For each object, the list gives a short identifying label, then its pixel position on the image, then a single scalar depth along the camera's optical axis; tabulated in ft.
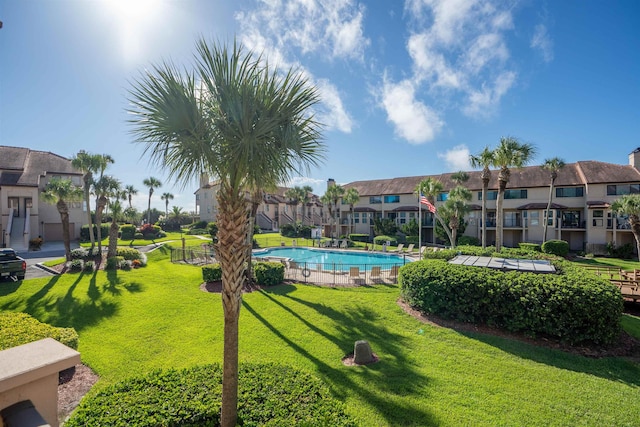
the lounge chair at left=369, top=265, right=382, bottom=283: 59.62
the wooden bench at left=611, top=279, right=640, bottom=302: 40.96
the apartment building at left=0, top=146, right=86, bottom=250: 94.73
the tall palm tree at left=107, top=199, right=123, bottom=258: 67.72
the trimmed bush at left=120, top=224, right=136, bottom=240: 128.16
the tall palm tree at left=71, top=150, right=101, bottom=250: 72.33
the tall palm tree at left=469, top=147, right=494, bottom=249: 74.23
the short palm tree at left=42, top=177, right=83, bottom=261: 66.03
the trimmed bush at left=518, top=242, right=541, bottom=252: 101.97
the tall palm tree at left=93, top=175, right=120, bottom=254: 73.56
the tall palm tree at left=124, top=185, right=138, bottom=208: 167.22
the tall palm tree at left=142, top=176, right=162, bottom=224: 176.76
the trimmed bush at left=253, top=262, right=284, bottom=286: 54.29
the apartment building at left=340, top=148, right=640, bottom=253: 101.14
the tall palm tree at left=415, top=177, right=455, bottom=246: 97.19
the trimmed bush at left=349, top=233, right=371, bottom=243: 139.74
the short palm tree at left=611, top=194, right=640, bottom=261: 70.33
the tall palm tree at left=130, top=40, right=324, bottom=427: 14.02
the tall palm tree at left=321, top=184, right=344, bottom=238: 148.15
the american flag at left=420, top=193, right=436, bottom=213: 71.20
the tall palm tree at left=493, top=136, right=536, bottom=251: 70.38
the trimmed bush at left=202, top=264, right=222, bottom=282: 53.05
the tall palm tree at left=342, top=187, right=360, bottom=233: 143.43
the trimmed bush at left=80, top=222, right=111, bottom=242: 111.86
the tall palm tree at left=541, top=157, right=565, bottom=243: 103.91
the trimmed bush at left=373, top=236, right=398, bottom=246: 125.10
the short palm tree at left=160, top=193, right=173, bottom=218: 199.00
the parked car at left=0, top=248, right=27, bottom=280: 50.65
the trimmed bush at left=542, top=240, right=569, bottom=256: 96.63
